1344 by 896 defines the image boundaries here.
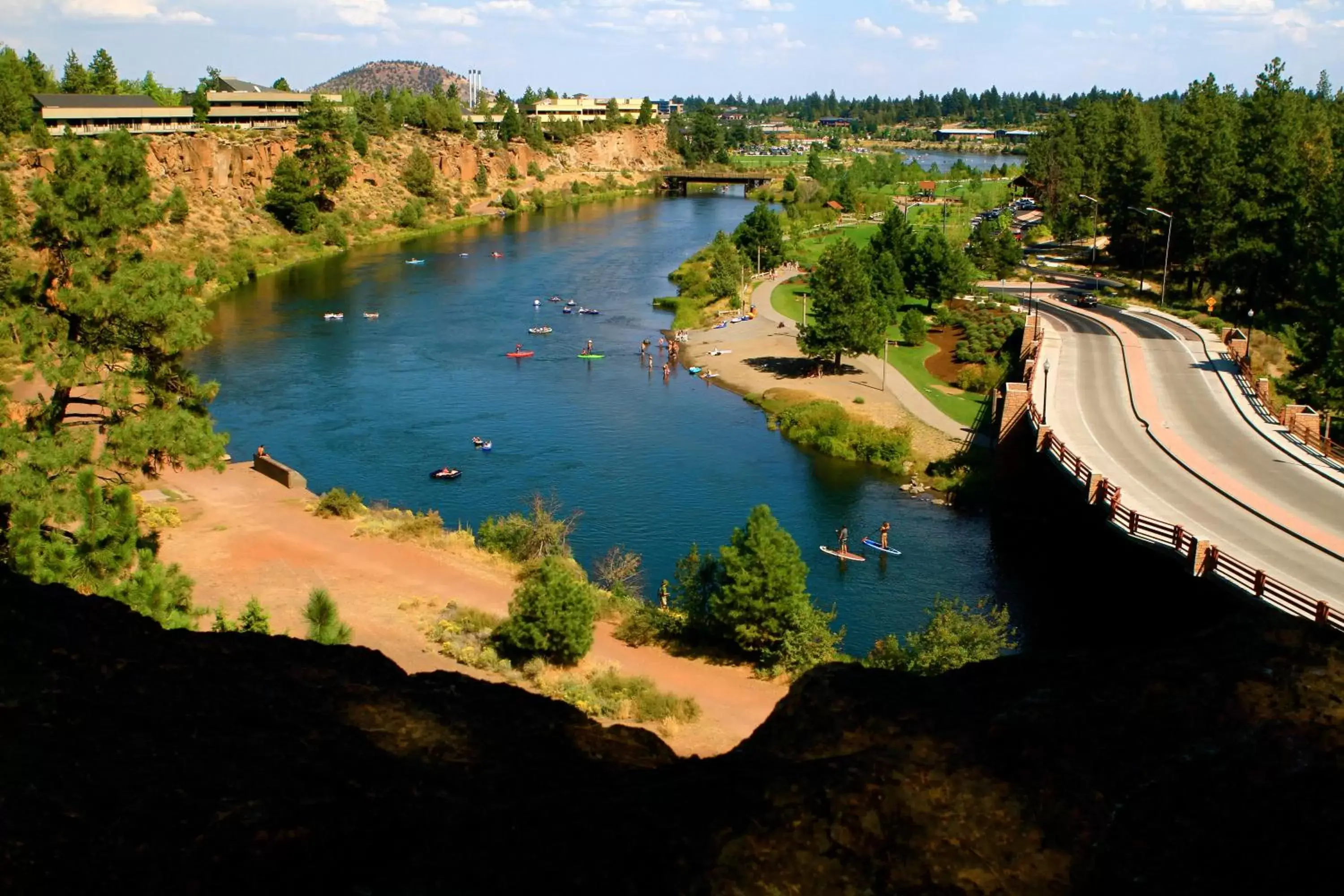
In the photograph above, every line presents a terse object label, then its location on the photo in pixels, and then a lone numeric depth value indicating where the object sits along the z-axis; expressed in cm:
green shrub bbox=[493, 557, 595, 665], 3005
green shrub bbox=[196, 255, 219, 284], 3083
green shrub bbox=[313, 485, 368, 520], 4200
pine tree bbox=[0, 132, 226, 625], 2428
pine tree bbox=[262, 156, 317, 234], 11475
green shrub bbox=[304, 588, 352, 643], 2686
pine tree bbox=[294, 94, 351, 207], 12344
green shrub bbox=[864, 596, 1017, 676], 2838
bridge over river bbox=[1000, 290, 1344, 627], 2825
